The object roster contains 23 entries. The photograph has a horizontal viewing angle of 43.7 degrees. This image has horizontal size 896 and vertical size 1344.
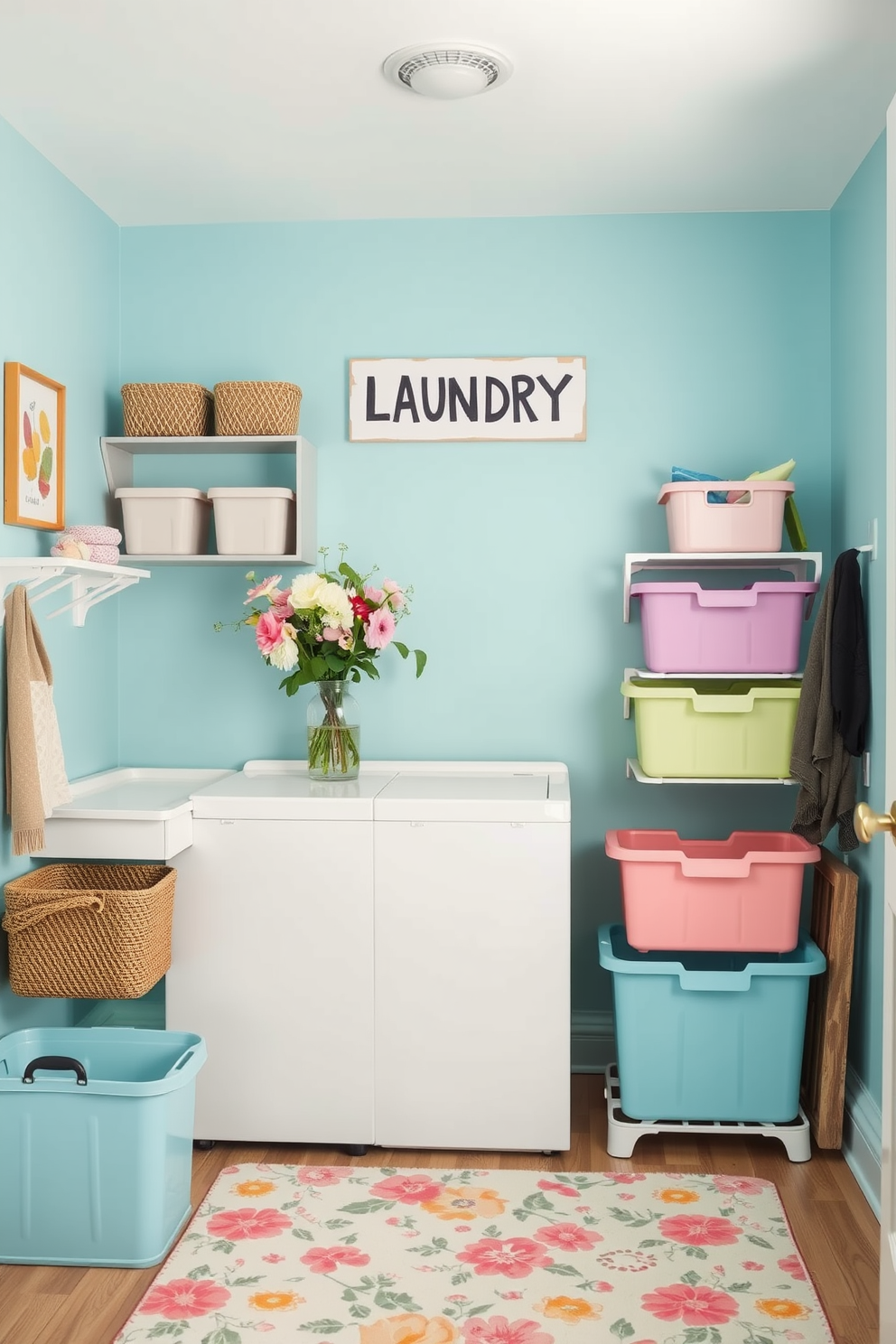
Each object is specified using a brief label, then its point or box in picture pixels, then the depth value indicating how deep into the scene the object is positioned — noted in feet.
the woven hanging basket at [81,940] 8.17
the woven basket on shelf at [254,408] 9.83
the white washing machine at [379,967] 8.84
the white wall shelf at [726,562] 9.36
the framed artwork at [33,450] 8.45
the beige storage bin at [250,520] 9.88
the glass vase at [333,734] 9.74
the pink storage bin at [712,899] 9.00
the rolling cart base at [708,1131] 8.92
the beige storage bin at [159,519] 9.96
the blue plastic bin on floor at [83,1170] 7.35
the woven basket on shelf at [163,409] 9.93
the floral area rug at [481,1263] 6.77
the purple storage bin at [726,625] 9.25
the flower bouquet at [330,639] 9.27
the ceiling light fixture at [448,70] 7.39
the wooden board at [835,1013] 8.85
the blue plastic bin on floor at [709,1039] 8.97
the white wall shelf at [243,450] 9.90
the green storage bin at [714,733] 9.25
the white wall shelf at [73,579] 8.18
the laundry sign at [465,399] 10.41
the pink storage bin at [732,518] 9.29
